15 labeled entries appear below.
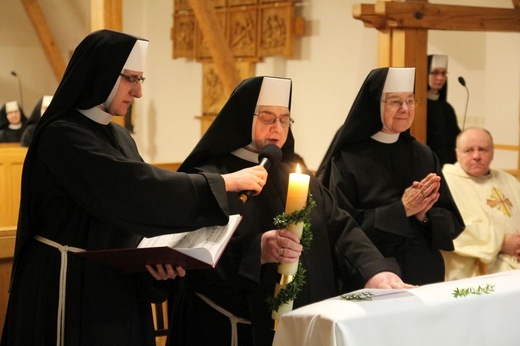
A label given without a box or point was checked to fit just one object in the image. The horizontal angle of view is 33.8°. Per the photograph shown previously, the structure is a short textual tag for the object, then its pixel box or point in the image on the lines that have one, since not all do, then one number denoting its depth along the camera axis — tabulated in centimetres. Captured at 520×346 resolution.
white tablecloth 271
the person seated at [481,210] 566
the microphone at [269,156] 322
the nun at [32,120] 1052
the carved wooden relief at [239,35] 1163
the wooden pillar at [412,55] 634
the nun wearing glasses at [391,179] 418
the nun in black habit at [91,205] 299
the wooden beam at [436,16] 621
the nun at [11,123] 1371
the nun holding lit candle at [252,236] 344
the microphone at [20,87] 1631
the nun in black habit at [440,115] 794
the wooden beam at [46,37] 1579
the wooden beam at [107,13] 792
